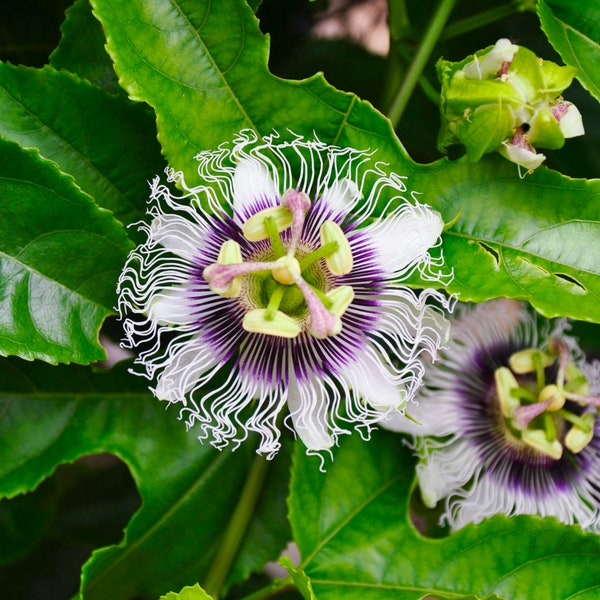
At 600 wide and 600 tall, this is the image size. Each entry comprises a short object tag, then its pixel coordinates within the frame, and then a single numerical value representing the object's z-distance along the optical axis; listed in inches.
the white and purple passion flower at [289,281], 15.8
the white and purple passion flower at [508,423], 17.6
